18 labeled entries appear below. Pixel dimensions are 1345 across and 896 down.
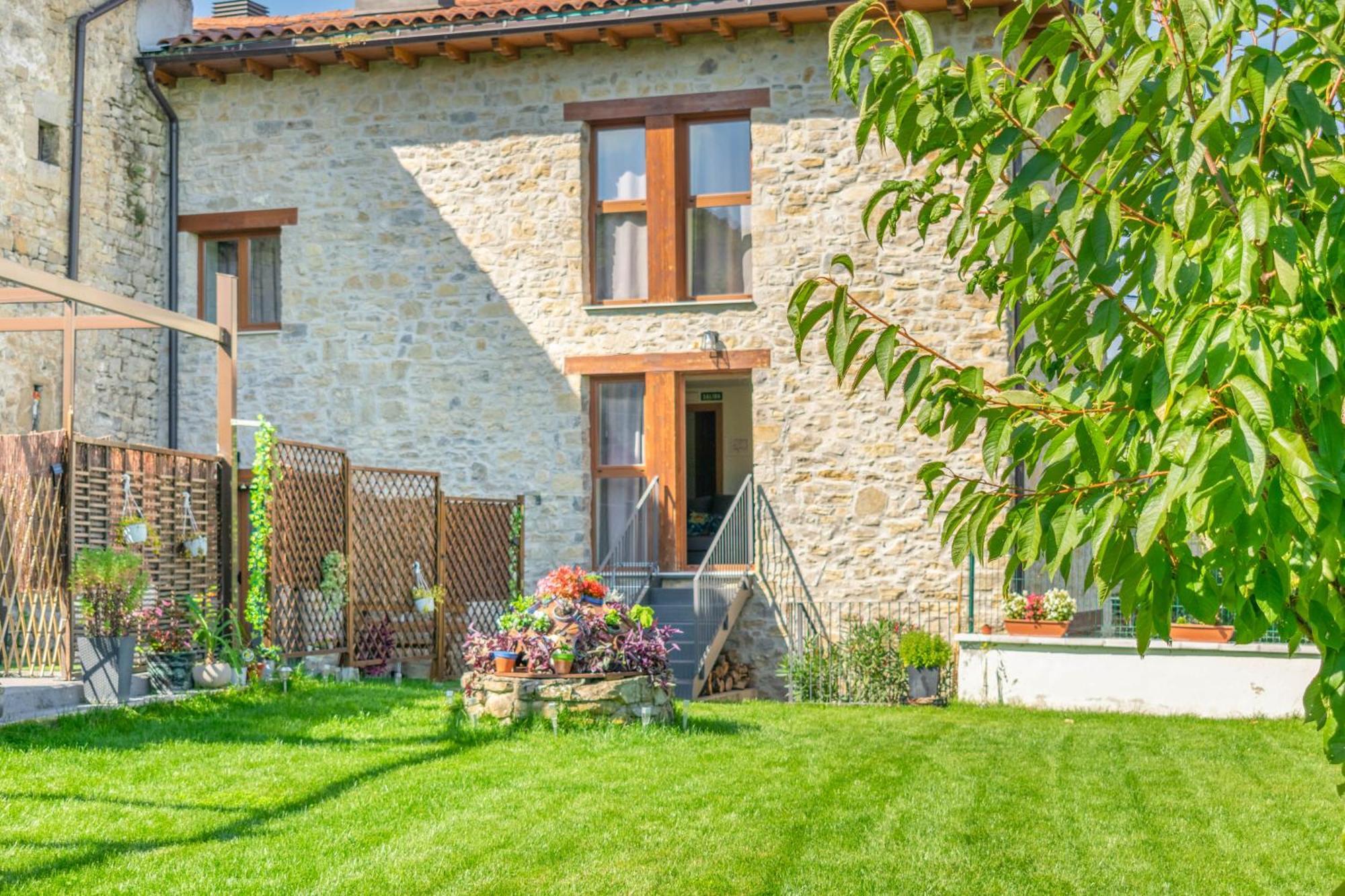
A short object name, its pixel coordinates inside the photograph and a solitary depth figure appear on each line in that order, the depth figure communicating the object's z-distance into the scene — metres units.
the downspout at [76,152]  14.37
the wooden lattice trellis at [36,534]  9.02
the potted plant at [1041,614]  13.02
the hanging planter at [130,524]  9.66
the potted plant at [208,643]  10.01
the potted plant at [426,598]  13.42
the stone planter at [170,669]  9.73
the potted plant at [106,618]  9.02
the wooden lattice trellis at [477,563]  14.36
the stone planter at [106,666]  8.99
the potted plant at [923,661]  13.39
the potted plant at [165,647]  9.75
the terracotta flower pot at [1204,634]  12.38
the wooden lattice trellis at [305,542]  11.35
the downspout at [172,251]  16.02
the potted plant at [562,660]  9.52
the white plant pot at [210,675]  9.99
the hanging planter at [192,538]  10.41
